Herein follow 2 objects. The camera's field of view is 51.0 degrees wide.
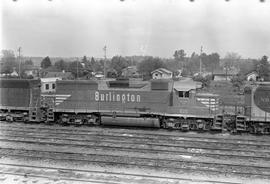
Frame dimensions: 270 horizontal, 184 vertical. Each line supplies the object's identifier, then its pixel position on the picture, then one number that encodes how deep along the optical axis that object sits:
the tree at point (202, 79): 48.97
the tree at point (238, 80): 48.71
